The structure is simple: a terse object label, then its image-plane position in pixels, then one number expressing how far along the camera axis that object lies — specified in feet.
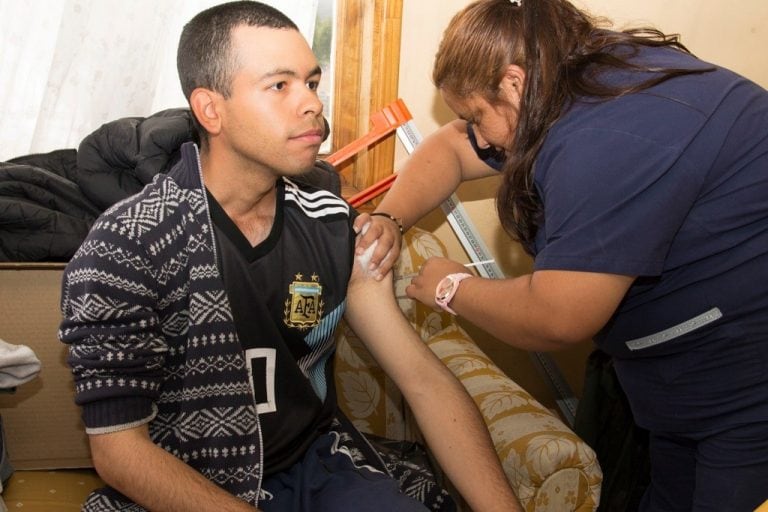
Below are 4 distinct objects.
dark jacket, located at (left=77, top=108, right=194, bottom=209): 5.70
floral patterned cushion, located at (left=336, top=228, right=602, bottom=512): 4.77
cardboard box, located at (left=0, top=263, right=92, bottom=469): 5.50
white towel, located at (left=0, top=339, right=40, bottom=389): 4.48
